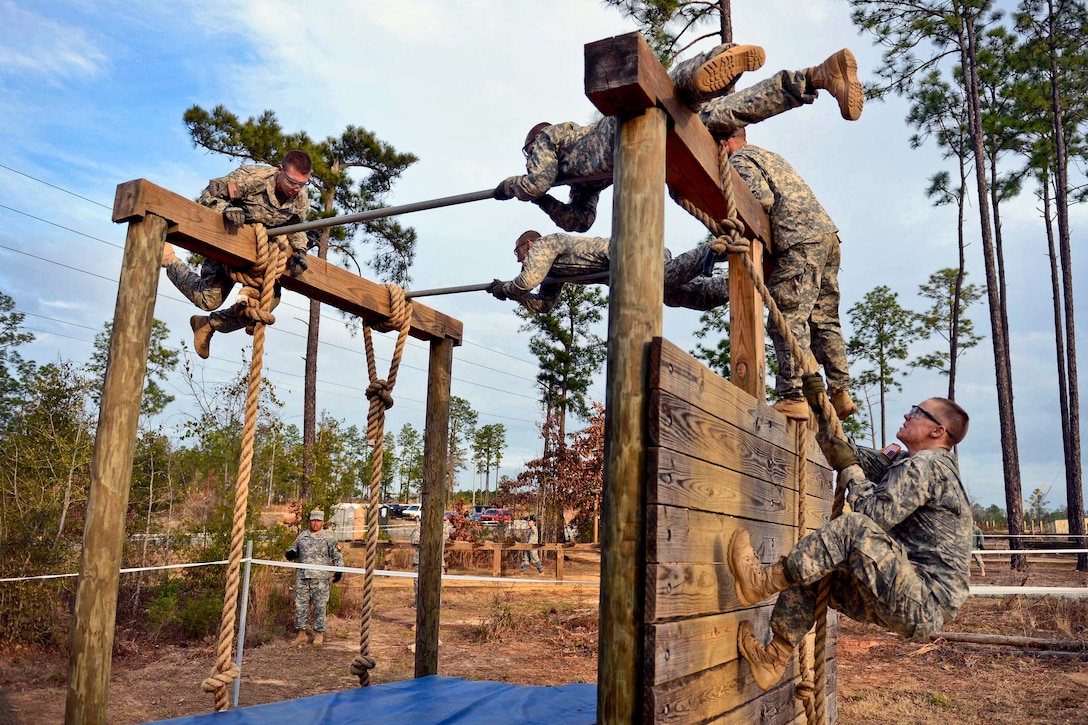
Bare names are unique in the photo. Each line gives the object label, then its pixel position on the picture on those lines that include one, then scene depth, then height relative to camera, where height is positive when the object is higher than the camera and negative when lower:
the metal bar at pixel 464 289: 4.43 +1.18
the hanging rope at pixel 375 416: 3.95 +0.37
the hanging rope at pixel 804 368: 2.69 +0.48
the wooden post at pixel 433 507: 4.48 -0.13
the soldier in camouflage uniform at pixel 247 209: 3.57 +1.31
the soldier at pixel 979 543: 15.29 -0.79
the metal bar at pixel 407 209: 3.18 +1.19
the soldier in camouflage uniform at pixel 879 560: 2.45 -0.20
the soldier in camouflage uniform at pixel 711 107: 2.46 +1.53
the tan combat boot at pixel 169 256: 3.58 +1.07
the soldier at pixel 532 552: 18.18 -1.56
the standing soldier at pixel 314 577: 9.45 -1.19
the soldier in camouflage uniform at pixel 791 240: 3.83 +1.34
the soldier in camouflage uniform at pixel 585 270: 4.44 +1.33
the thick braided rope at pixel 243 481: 3.08 -0.01
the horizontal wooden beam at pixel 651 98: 2.23 +1.23
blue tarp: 3.22 -1.02
